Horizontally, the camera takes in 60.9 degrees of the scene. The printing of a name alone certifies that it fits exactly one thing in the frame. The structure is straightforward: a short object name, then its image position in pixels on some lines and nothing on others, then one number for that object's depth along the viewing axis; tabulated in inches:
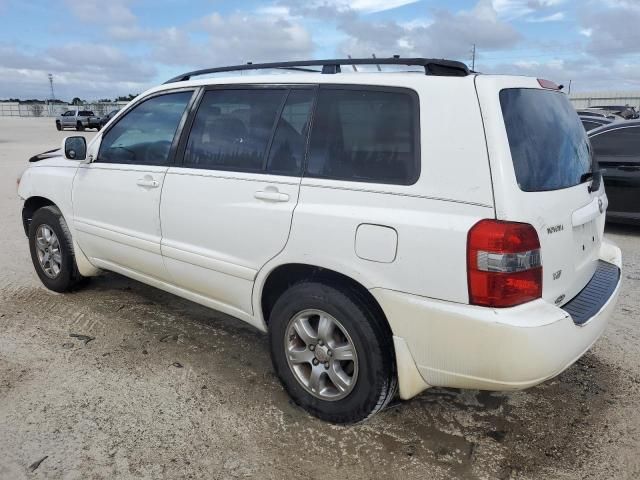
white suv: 91.7
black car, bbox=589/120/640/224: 275.9
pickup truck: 1417.3
